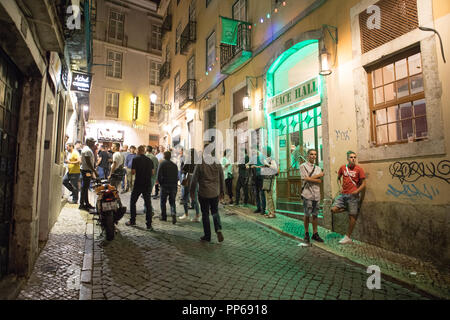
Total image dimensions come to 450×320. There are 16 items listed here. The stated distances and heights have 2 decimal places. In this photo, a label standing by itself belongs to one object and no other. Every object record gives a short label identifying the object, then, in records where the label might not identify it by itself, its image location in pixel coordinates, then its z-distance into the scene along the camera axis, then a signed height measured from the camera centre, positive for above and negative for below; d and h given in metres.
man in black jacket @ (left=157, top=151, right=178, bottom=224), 6.91 -0.05
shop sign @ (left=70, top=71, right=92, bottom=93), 7.91 +2.89
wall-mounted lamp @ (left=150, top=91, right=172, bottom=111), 20.67 +5.67
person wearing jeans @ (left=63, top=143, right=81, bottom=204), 8.05 +0.21
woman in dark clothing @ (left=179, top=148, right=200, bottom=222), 6.79 +0.05
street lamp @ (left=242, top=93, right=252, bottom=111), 9.98 +2.81
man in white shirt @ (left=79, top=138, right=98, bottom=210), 7.32 +0.23
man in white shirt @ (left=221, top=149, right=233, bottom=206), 10.02 +0.02
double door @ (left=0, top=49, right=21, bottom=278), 3.29 +0.52
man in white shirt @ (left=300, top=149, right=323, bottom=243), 5.38 -0.31
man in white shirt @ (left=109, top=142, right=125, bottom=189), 7.31 +0.27
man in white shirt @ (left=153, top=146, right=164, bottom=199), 10.80 +0.99
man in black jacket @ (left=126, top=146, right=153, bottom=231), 6.24 -0.02
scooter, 5.14 -0.55
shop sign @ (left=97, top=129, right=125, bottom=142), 23.28 +3.89
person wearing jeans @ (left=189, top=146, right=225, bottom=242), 5.33 -0.21
